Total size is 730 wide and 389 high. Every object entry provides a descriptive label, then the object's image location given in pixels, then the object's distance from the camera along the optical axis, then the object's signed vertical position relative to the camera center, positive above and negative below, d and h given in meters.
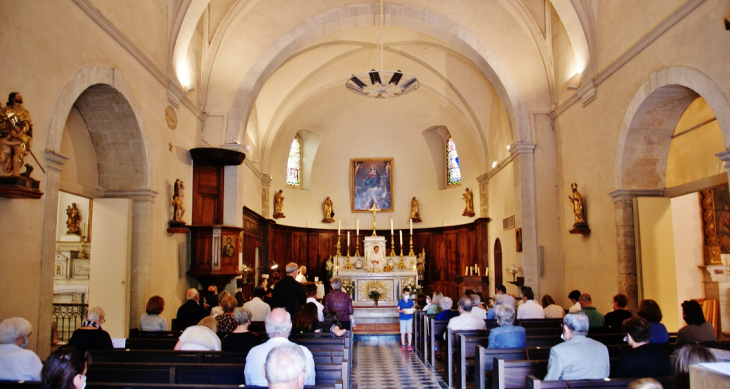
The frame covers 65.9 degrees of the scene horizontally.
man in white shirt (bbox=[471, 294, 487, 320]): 8.68 -0.78
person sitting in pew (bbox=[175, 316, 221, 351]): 5.52 -0.80
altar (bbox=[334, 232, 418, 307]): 17.22 -0.62
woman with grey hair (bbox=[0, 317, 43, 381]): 4.20 -0.72
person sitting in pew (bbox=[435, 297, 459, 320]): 9.31 -0.90
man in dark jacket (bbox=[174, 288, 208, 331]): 7.65 -0.74
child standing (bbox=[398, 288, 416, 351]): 11.42 -1.19
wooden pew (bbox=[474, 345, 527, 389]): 5.58 -0.99
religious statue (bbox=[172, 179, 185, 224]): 10.55 +1.04
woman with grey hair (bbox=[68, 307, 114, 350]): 5.40 -0.73
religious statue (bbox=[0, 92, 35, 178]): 5.56 +1.24
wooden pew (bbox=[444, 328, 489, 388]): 7.27 -1.18
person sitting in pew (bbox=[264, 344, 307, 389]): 2.62 -0.51
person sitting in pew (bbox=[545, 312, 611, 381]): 4.43 -0.79
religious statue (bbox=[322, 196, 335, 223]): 21.74 +1.77
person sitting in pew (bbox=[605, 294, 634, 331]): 7.40 -0.76
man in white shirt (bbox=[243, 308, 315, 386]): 4.24 -0.69
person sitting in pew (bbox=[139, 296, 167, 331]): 6.88 -0.74
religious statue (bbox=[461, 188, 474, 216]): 19.36 +1.89
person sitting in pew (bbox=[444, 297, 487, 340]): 7.80 -0.90
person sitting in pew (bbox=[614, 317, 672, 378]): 4.25 -0.76
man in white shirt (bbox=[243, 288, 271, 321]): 8.82 -0.79
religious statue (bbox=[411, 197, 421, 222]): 21.97 +1.75
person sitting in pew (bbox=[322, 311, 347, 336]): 7.10 -0.80
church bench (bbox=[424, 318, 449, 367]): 9.06 -1.22
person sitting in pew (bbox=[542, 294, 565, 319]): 8.94 -0.87
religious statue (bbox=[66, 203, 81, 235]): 11.97 +0.83
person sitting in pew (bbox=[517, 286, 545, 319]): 8.62 -0.83
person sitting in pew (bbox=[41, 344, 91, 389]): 2.87 -0.56
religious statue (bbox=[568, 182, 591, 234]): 11.12 +0.83
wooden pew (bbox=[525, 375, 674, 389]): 3.79 -0.85
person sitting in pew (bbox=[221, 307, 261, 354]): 5.38 -0.76
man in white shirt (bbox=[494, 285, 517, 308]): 9.40 -0.71
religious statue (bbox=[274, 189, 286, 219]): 19.00 +1.83
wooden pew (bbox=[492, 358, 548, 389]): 4.75 -0.96
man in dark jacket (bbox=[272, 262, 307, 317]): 7.75 -0.48
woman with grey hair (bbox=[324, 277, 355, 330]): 8.66 -0.67
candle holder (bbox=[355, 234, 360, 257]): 20.27 +0.44
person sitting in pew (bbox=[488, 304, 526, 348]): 5.98 -0.80
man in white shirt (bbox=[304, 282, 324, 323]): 8.48 -0.80
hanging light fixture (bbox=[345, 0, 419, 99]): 11.92 +3.83
